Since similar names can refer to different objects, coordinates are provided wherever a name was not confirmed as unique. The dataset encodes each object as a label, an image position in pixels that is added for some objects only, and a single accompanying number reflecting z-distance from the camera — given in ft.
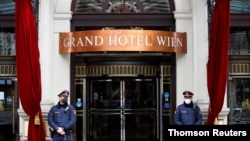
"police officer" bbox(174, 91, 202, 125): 31.58
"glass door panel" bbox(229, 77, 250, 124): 36.24
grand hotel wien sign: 33.63
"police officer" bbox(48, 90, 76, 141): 31.17
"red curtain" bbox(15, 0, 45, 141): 31.53
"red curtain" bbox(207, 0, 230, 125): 31.24
